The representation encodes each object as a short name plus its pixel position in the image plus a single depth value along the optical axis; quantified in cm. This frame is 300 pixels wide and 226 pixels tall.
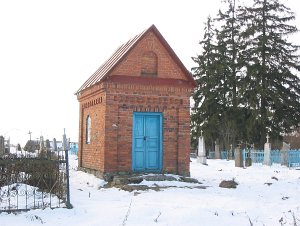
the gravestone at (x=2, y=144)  2247
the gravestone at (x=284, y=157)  2564
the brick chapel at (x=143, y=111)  1535
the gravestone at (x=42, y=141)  2876
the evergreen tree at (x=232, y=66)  3694
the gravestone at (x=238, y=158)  2423
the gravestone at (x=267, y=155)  2615
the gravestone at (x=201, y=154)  2508
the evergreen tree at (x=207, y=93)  3945
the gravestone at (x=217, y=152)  3731
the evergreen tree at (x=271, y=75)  3509
